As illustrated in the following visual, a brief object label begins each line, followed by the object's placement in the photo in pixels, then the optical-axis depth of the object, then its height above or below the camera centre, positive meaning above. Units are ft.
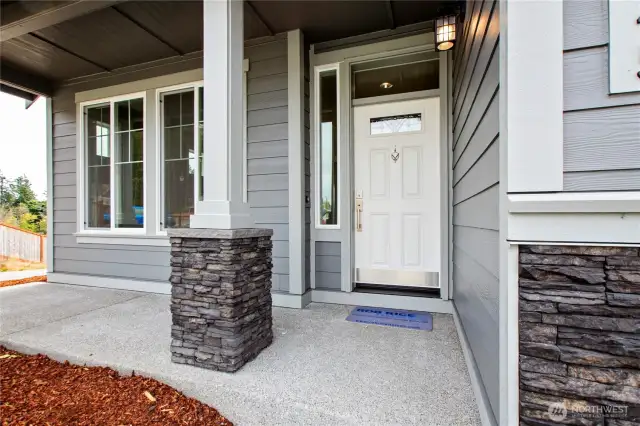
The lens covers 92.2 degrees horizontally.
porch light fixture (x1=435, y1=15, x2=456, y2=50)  7.79 +4.59
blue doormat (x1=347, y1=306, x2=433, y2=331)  7.98 -2.92
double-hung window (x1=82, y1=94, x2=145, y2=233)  12.42 +1.99
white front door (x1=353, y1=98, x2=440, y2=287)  9.49 +0.61
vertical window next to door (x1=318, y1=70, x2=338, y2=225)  10.25 +2.11
